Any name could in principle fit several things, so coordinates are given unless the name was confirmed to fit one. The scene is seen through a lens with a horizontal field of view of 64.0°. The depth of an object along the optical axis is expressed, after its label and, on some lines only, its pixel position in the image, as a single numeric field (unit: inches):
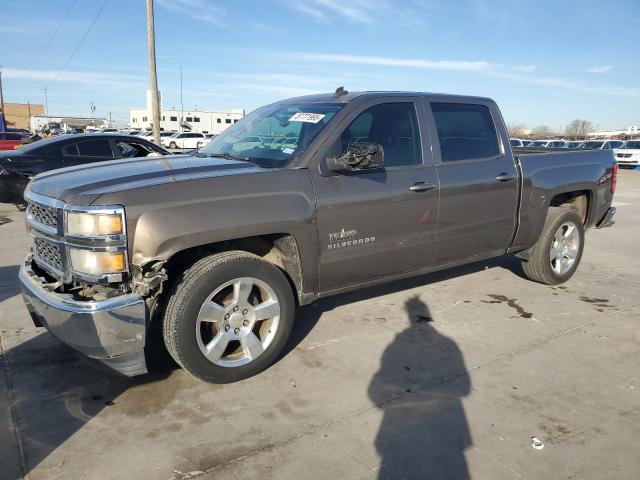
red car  865.5
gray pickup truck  116.7
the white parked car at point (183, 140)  1513.3
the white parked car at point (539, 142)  1209.6
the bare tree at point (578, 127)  3809.5
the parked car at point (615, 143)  1131.0
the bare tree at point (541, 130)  3836.1
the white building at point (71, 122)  3375.5
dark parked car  362.0
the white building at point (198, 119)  2687.0
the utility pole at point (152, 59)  609.3
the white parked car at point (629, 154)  1061.1
